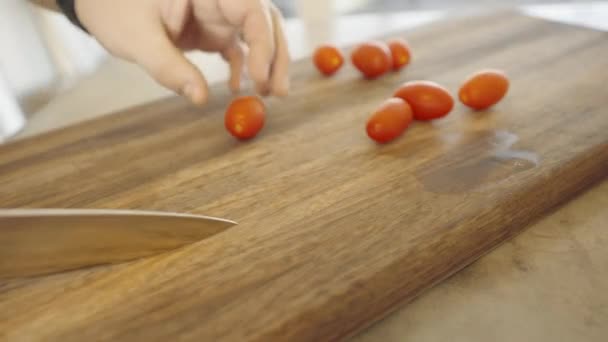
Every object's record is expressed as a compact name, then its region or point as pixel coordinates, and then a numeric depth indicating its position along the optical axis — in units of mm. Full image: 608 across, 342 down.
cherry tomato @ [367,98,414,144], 388
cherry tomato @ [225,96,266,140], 404
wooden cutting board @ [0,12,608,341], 302
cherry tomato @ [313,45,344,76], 488
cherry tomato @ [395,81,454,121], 405
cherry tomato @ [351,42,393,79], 473
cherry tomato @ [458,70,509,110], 413
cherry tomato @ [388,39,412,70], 490
